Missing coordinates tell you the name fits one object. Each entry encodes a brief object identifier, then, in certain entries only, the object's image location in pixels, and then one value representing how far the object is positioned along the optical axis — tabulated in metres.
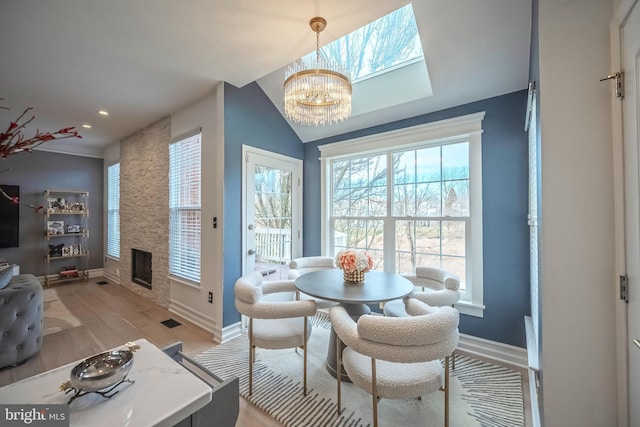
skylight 2.40
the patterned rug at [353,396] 1.65
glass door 2.97
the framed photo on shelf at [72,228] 4.96
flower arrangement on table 2.11
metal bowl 0.68
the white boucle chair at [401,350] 1.25
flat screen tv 4.27
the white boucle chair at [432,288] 1.98
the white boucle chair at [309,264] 2.86
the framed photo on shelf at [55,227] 4.73
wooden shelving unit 4.74
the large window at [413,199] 2.49
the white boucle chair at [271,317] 1.76
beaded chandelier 1.74
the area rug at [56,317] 2.93
